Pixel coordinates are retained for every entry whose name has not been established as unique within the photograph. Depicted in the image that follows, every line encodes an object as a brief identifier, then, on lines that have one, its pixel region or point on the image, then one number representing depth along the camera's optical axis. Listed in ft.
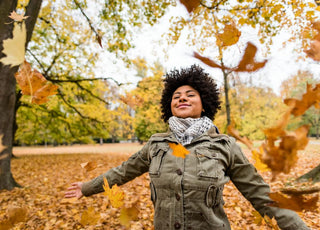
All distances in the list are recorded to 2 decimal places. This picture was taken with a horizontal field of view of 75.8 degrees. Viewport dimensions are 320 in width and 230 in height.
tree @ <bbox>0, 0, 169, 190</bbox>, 13.83
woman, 4.40
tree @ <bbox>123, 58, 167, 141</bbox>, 22.36
